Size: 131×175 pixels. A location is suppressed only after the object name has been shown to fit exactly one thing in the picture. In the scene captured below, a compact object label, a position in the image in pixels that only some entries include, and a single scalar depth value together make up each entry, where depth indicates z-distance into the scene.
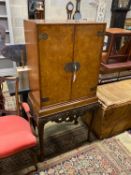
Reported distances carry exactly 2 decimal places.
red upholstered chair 1.22
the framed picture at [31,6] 3.06
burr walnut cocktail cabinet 1.14
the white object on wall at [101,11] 3.59
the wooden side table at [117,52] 1.70
